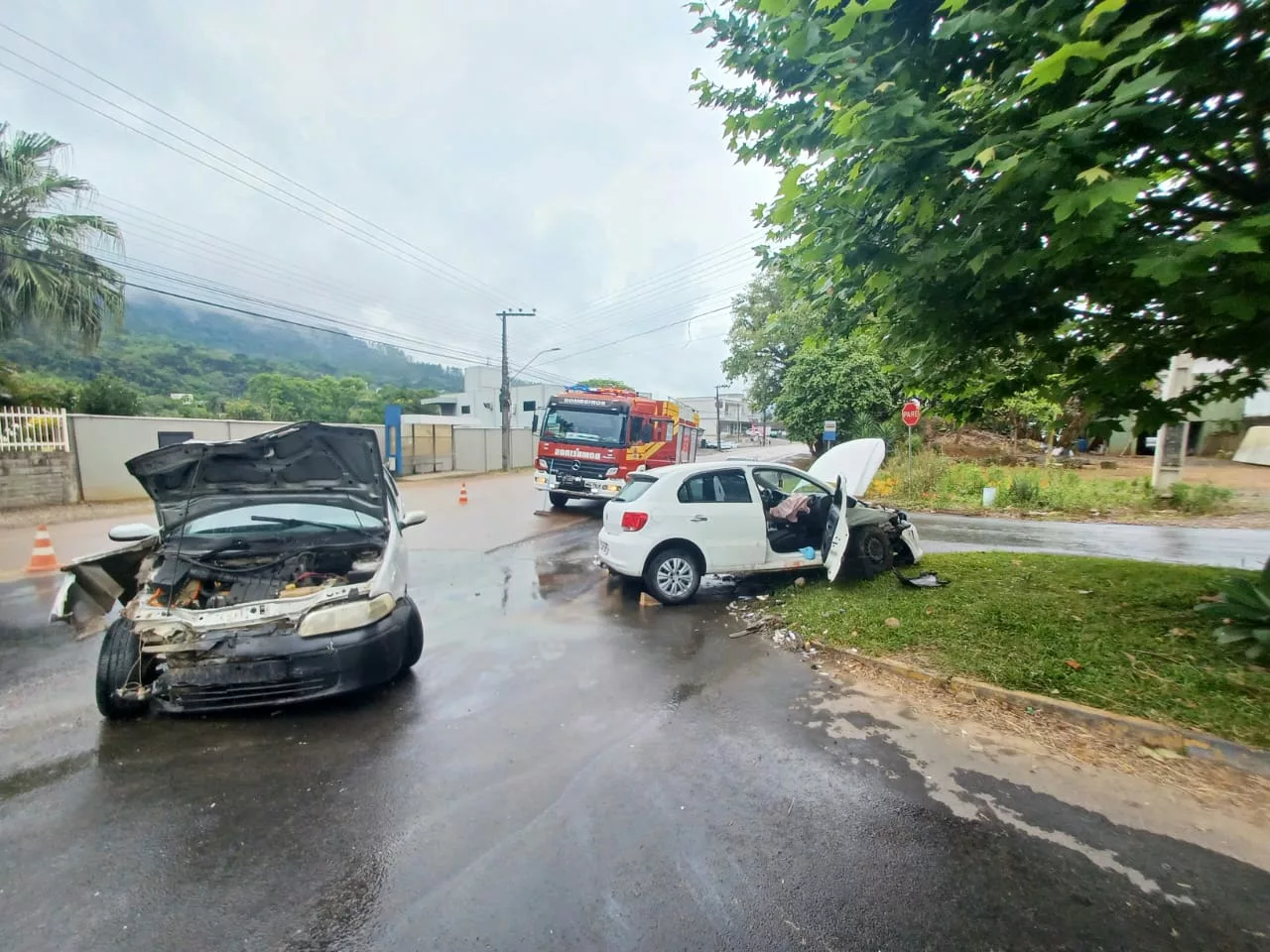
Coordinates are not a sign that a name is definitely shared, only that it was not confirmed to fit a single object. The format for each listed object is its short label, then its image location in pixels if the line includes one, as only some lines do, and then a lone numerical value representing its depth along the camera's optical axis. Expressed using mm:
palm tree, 12719
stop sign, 13606
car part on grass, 6521
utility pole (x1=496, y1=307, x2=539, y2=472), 31438
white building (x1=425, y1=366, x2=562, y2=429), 66688
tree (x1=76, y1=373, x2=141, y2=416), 19328
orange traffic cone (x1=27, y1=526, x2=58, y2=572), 8023
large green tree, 2918
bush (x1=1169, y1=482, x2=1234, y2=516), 13250
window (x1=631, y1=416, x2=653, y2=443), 13719
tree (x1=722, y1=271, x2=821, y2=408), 31344
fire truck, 13352
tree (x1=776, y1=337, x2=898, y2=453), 22797
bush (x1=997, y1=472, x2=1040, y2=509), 14453
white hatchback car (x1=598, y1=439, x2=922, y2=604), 6570
